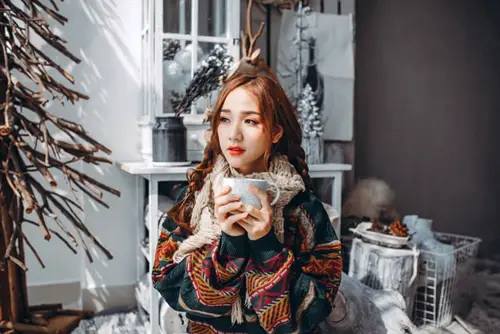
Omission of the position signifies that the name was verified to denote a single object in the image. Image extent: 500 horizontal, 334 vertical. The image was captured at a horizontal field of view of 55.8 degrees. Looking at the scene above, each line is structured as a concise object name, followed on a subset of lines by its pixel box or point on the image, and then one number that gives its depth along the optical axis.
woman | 0.98
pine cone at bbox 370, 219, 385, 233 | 2.31
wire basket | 2.30
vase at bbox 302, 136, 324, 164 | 2.33
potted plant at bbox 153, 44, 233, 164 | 1.96
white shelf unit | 1.89
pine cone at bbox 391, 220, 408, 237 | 2.23
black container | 1.95
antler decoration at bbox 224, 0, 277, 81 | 1.80
